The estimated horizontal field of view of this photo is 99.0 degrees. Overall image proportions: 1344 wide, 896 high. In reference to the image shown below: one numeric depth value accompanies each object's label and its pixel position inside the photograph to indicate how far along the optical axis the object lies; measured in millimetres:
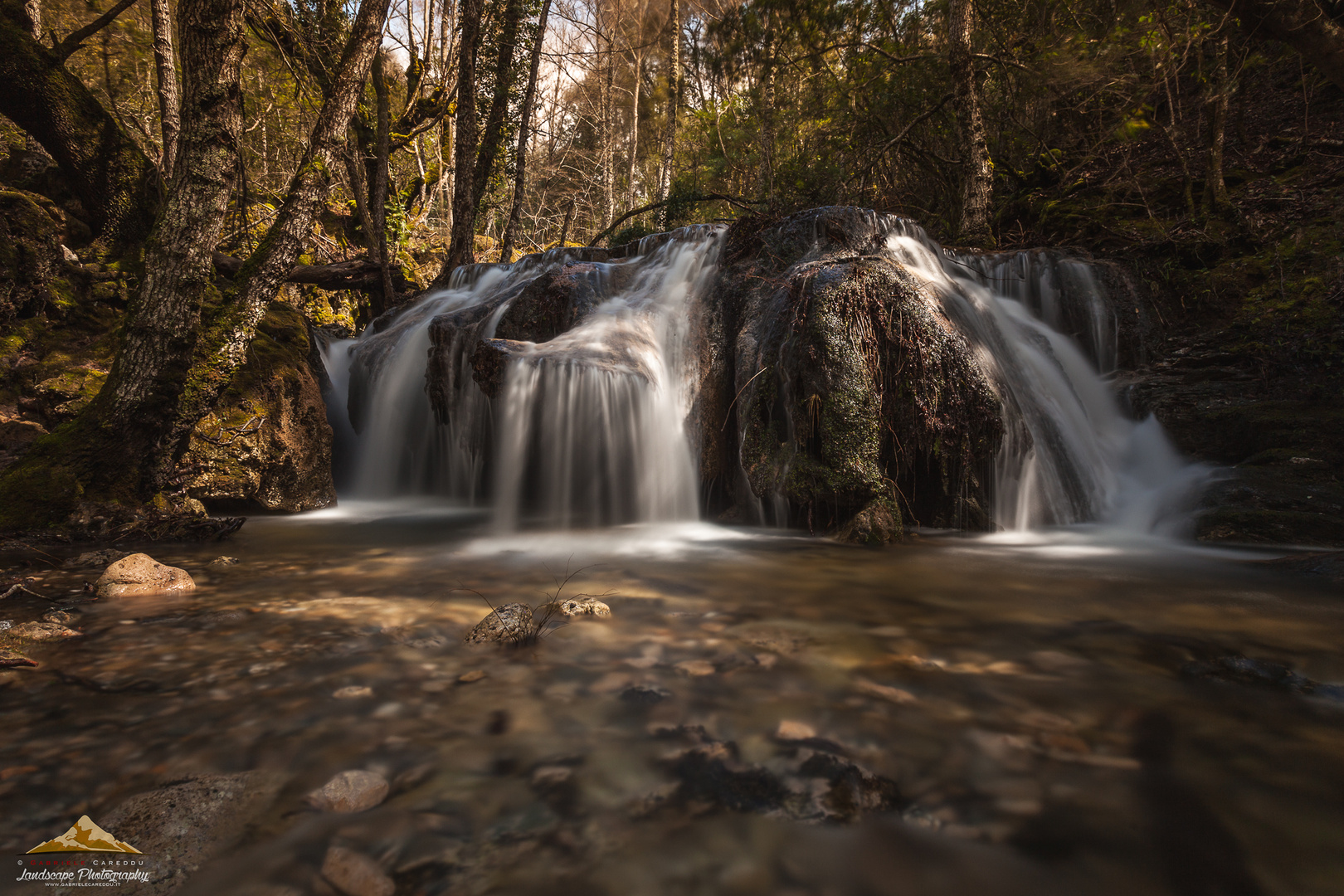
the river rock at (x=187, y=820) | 1212
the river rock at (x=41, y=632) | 2316
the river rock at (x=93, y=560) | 3396
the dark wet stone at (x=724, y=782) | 1419
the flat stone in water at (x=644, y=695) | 1939
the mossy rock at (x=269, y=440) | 5594
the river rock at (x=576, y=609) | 2820
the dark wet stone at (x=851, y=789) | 1397
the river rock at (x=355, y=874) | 1162
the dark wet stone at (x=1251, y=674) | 1979
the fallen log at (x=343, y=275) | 9250
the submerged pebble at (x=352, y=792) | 1398
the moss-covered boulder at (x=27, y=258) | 5855
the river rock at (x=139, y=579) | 2932
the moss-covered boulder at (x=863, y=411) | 4523
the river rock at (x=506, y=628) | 2436
